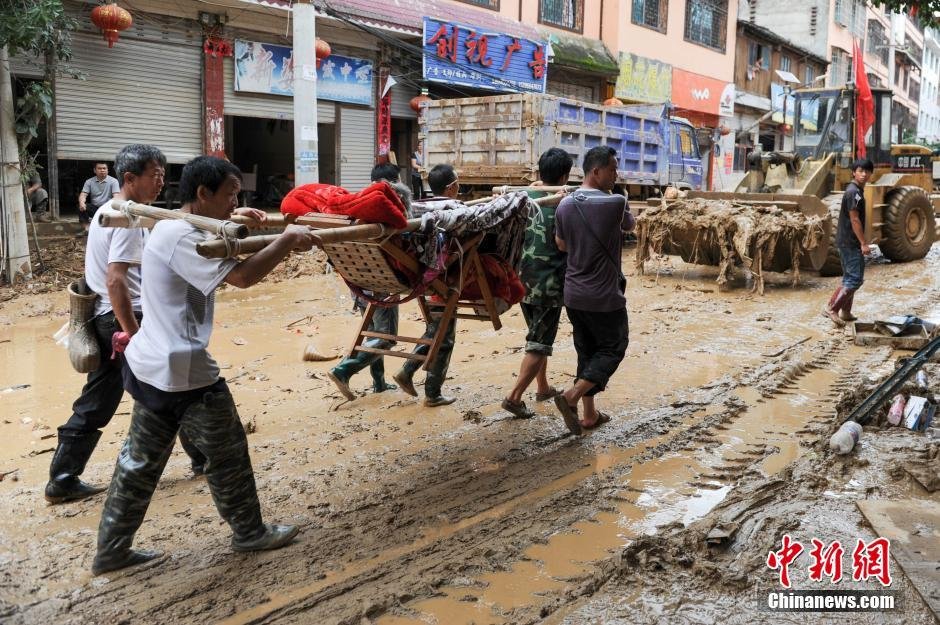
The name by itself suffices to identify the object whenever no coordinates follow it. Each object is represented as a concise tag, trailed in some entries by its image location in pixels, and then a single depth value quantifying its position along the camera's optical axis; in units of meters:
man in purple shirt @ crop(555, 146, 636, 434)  4.53
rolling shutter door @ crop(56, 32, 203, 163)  11.29
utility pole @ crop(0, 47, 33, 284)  9.11
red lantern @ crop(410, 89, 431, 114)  14.91
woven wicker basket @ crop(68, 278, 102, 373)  3.78
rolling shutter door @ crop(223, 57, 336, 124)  13.12
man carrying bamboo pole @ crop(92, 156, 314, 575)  2.91
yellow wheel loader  11.23
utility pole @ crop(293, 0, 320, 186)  9.64
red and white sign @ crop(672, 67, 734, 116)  22.94
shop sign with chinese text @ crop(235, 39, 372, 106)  13.15
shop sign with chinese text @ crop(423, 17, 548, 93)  15.09
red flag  13.11
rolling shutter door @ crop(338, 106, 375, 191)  14.97
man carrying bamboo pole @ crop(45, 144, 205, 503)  3.57
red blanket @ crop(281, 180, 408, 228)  3.51
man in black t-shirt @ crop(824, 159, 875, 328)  7.94
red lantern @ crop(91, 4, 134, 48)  10.48
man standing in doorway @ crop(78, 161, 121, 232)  10.58
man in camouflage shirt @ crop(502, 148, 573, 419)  4.95
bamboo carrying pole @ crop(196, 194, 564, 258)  2.68
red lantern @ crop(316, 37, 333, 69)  12.30
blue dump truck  12.55
